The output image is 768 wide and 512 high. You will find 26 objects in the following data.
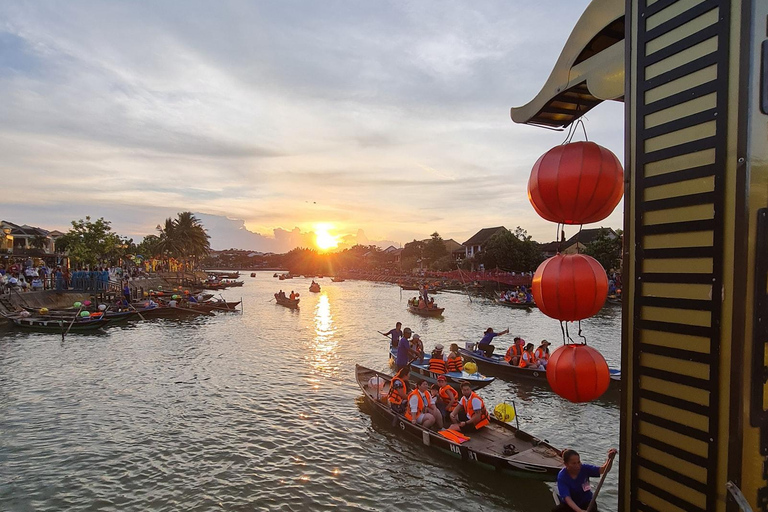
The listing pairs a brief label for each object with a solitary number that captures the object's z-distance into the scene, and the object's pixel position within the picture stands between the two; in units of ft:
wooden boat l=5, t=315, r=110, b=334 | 100.32
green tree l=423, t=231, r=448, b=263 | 326.03
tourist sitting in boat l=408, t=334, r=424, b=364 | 62.39
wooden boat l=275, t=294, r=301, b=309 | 162.71
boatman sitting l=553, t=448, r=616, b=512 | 23.67
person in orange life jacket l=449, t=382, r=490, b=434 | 40.19
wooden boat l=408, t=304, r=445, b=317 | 139.33
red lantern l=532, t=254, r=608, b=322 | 15.80
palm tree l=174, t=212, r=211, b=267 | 268.82
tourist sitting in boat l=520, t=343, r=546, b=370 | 63.05
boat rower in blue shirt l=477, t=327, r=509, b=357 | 70.85
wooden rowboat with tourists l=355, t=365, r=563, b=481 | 33.99
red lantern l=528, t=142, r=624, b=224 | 15.57
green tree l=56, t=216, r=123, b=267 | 164.45
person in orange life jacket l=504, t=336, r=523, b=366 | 65.00
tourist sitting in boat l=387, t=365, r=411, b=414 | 45.32
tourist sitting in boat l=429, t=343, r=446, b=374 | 56.49
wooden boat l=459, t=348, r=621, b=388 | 61.82
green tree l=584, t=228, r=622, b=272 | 176.24
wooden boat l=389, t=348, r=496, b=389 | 54.95
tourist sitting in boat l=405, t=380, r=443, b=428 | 41.83
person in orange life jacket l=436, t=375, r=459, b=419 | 43.09
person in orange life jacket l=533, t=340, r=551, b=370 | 64.29
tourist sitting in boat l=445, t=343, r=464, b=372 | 57.41
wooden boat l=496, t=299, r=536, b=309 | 166.30
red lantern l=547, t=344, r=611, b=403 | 16.26
